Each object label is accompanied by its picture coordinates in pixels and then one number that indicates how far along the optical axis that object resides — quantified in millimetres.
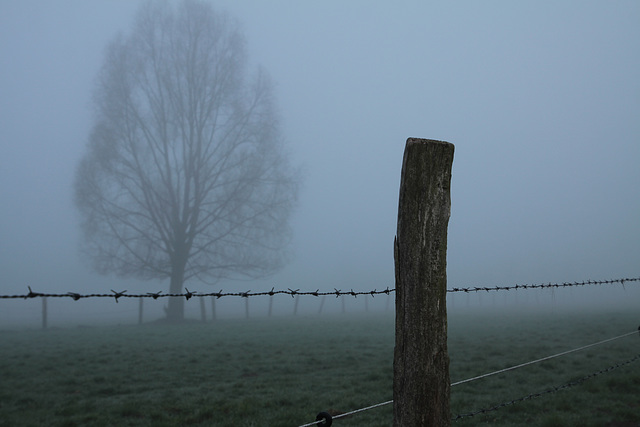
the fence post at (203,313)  33188
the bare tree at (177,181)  30688
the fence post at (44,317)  28039
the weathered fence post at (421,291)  2820
